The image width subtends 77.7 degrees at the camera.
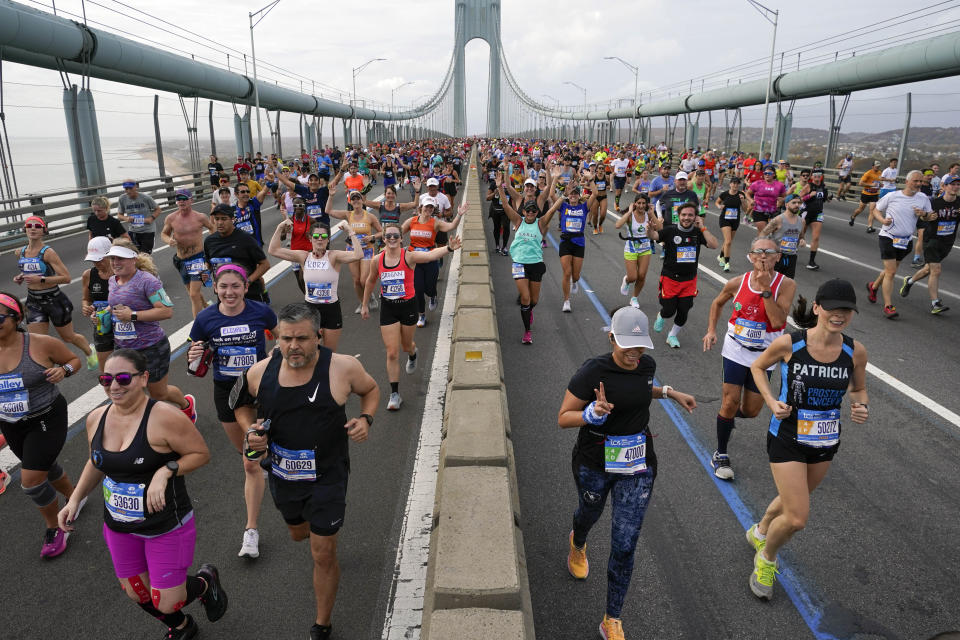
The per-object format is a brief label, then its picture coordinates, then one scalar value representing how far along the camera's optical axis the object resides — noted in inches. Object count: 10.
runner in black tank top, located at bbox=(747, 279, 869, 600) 142.2
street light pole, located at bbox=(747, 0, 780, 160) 1304.1
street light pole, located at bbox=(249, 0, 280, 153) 1254.3
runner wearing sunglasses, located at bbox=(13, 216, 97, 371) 257.3
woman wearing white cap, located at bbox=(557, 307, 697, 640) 130.7
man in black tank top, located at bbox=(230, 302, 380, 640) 128.8
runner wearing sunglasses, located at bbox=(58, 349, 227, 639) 120.6
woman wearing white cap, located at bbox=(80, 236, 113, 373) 223.9
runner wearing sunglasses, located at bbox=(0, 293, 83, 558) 154.5
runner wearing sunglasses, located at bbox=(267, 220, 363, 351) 256.5
